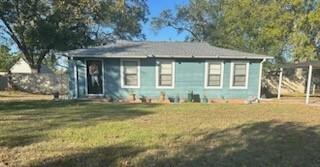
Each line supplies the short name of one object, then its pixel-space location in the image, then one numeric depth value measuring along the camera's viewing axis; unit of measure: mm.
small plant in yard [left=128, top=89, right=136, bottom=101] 10480
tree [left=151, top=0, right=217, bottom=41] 20811
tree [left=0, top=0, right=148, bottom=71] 14652
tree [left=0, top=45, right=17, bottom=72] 29077
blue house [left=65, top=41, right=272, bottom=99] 10434
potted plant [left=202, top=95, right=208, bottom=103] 10642
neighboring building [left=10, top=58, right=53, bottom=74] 28969
